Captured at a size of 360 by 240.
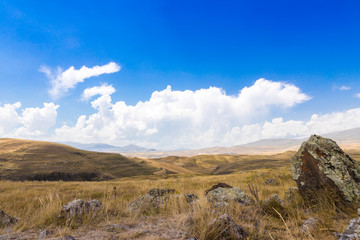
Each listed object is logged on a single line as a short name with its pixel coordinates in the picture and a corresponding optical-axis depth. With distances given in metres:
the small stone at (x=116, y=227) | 3.53
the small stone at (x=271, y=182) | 11.24
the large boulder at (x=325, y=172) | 4.56
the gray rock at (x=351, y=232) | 2.35
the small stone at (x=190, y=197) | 5.96
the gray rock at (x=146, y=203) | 5.13
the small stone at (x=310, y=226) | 3.09
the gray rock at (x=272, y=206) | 4.26
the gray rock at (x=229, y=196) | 5.61
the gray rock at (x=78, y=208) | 4.11
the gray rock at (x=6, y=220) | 3.86
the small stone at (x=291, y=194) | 5.87
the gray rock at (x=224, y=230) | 2.89
